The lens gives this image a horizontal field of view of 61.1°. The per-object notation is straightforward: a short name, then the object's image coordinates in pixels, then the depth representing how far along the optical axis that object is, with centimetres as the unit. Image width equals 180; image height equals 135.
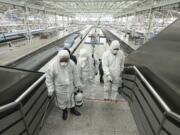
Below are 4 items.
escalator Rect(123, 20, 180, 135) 142
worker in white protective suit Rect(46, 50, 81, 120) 209
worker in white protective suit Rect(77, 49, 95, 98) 291
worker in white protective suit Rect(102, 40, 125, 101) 269
